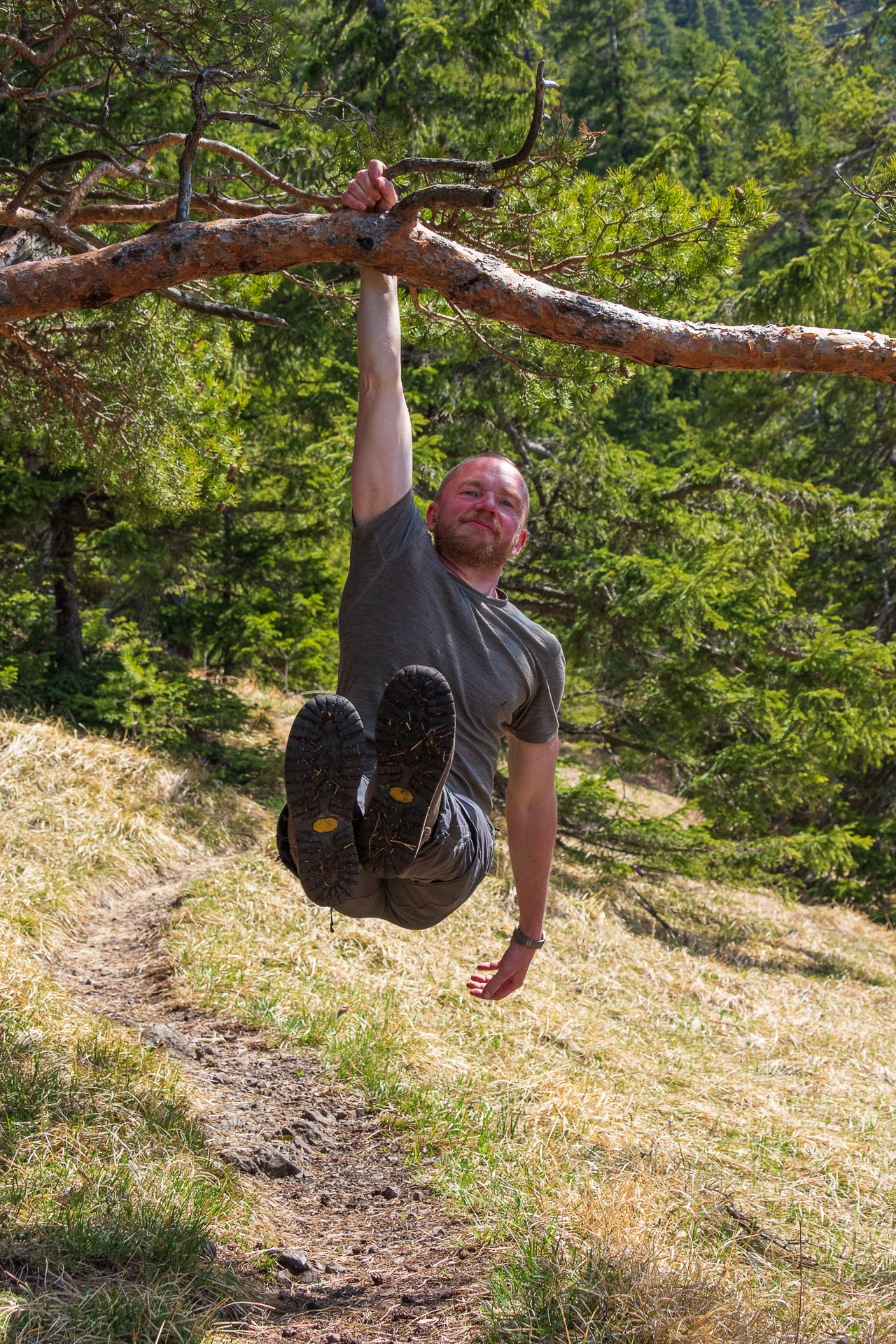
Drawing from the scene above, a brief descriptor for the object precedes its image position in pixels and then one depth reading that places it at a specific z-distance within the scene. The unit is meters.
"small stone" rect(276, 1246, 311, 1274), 2.92
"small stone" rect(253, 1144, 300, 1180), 3.54
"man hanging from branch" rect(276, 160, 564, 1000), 2.38
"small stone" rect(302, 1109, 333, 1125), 3.88
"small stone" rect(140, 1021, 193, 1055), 4.20
